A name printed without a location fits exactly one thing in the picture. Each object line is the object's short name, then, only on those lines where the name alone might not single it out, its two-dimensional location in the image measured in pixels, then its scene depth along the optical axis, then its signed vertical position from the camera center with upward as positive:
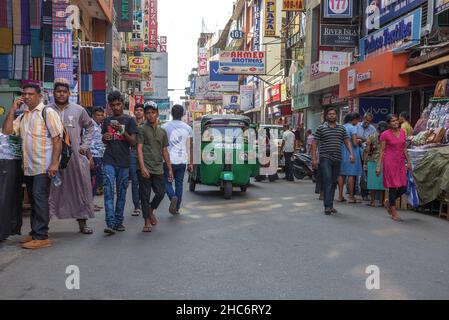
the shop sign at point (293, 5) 27.80 +6.93
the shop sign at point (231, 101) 50.03 +3.53
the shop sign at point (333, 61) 20.89 +3.05
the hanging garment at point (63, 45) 14.12 +2.43
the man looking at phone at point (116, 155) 7.42 -0.24
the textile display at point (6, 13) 12.40 +2.85
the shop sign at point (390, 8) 16.17 +4.22
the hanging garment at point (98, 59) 17.46 +2.56
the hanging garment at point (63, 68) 14.41 +1.89
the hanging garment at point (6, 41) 12.34 +2.23
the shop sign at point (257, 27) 43.19 +9.14
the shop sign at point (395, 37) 14.81 +3.21
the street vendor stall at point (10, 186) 6.50 -0.60
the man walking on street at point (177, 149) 9.33 -0.18
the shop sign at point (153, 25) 45.12 +9.75
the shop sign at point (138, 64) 38.94 +5.44
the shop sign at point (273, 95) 36.00 +3.14
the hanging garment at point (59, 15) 14.09 +3.23
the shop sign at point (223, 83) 47.77 +5.04
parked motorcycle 17.55 -0.87
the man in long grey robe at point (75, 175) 7.12 -0.51
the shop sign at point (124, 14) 31.86 +7.31
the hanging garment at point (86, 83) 17.18 +1.75
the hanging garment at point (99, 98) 17.53 +1.30
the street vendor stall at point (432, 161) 9.27 -0.36
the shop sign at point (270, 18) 35.12 +7.88
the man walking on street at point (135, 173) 9.13 -0.59
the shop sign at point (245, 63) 32.09 +4.56
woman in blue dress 11.34 -0.53
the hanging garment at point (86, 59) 17.19 +2.51
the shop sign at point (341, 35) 19.92 +3.92
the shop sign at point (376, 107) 19.23 +1.18
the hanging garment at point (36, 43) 13.23 +2.31
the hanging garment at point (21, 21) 12.66 +2.76
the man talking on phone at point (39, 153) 6.50 -0.19
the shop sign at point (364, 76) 17.19 +2.07
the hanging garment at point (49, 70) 13.81 +1.75
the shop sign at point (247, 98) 47.75 +3.63
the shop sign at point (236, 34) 49.99 +9.85
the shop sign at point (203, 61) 73.31 +10.82
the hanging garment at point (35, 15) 13.33 +3.05
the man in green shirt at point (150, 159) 7.68 -0.30
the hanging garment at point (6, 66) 12.54 +1.66
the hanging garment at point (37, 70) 13.27 +1.68
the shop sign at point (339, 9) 19.74 +4.81
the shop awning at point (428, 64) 12.37 +1.90
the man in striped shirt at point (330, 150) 9.46 -0.19
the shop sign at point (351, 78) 18.69 +2.16
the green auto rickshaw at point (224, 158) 11.81 -0.43
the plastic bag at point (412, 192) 9.91 -0.96
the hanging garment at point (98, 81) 17.42 +1.84
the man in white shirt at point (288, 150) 17.34 -0.34
